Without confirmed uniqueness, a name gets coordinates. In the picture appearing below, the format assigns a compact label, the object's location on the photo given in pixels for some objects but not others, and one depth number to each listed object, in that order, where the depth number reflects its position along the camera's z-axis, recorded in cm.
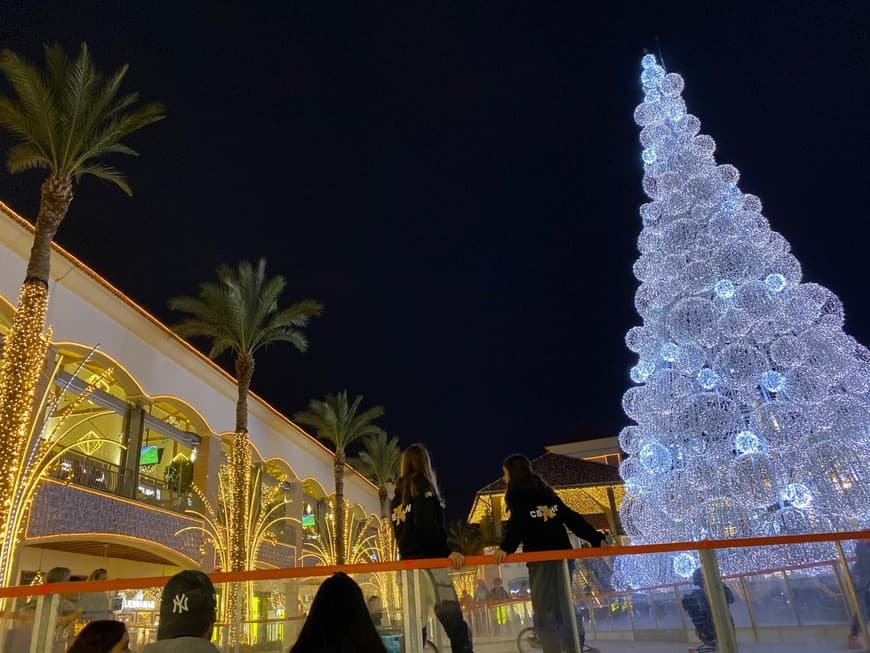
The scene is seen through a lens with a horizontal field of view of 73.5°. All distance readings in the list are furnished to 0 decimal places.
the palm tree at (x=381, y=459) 3800
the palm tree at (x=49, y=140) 1045
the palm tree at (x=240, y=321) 1986
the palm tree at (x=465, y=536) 5343
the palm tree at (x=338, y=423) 3027
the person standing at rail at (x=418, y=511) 427
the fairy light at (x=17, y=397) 980
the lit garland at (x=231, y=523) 1853
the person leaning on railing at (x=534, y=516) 436
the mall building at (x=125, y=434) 1483
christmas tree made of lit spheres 967
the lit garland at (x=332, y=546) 3058
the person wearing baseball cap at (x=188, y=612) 270
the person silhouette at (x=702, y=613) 374
